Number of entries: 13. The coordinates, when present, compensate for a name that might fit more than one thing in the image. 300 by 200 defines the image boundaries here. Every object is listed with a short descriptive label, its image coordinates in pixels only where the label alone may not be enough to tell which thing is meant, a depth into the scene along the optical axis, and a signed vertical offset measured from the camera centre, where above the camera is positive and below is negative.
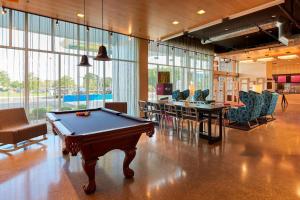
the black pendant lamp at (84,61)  4.38 +0.79
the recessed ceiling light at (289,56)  9.95 +2.13
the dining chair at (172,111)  6.00 -0.46
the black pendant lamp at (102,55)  4.03 +0.86
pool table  2.52 -0.55
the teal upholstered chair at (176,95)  8.98 +0.06
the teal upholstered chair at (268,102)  8.03 -0.23
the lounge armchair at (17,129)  4.25 -0.78
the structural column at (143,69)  8.46 +1.20
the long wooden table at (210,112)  5.09 -0.44
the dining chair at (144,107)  7.12 -0.41
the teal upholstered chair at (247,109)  6.69 -0.45
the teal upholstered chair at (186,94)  9.29 +0.11
